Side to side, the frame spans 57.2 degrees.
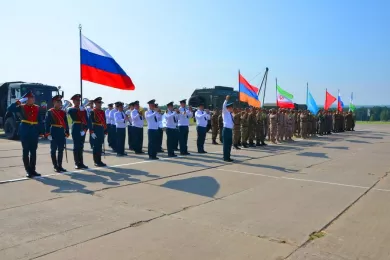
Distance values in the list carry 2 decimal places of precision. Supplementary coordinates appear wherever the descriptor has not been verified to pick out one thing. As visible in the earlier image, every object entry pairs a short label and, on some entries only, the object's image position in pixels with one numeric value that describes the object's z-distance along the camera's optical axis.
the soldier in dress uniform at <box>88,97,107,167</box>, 9.05
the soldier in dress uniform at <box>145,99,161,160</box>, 10.39
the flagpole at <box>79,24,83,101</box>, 9.83
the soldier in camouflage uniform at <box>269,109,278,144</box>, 16.14
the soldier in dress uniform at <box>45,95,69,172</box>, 8.14
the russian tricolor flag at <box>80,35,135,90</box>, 10.13
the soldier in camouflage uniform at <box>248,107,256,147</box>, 14.19
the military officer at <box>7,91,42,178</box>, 7.59
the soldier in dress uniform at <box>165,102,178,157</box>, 11.02
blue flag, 20.80
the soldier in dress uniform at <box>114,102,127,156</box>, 11.20
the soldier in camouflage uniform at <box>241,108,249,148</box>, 13.92
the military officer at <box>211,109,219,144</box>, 15.61
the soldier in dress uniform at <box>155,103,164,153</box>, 12.40
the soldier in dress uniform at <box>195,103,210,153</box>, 12.27
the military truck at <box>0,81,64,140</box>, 16.50
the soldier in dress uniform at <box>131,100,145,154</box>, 11.62
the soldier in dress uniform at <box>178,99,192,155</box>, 11.66
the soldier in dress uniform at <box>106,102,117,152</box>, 12.86
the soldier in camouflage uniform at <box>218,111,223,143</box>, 15.50
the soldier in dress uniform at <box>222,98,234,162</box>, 10.09
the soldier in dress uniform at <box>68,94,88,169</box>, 8.64
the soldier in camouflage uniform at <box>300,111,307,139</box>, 18.67
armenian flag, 16.56
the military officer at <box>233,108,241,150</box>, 13.47
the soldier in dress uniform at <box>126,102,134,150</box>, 12.03
